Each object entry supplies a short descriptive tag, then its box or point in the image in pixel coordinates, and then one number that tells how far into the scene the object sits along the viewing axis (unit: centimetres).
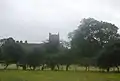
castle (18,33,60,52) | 6594
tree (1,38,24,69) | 6469
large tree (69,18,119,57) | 6850
